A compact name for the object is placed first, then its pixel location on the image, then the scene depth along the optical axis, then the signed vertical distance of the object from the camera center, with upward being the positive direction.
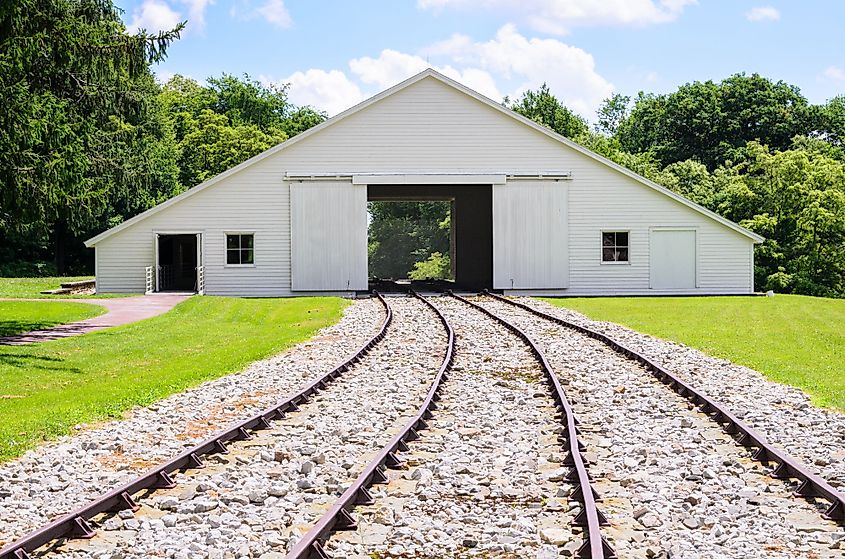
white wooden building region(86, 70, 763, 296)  32.47 +1.33
